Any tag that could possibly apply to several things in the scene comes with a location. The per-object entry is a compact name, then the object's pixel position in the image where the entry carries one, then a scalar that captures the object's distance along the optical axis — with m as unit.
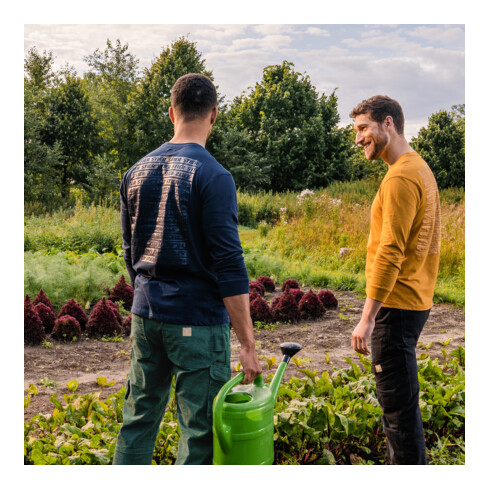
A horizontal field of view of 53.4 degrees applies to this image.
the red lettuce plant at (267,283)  6.34
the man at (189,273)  1.99
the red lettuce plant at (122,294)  5.47
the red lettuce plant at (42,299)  4.93
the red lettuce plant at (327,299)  5.72
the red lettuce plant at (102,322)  4.61
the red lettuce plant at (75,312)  4.76
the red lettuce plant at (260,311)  5.10
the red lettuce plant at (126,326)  4.70
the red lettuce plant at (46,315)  4.64
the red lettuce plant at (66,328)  4.52
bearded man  2.24
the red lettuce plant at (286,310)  5.24
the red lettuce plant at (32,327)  4.37
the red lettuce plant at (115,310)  4.72
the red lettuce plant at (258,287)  5.75
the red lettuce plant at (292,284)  6.05
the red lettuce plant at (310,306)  5.34
